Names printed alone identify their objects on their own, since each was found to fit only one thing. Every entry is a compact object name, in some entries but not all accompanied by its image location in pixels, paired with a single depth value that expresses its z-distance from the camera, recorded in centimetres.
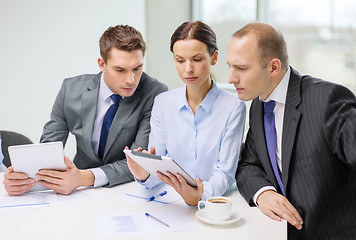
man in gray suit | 237
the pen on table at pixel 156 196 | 190
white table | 156
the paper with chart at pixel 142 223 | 159
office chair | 289
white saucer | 161
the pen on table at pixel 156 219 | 164
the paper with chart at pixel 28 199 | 190
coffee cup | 162
